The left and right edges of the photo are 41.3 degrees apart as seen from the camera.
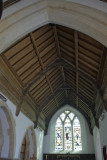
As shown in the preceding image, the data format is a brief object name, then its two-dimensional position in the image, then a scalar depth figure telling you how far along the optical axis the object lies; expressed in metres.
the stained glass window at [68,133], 10.23
